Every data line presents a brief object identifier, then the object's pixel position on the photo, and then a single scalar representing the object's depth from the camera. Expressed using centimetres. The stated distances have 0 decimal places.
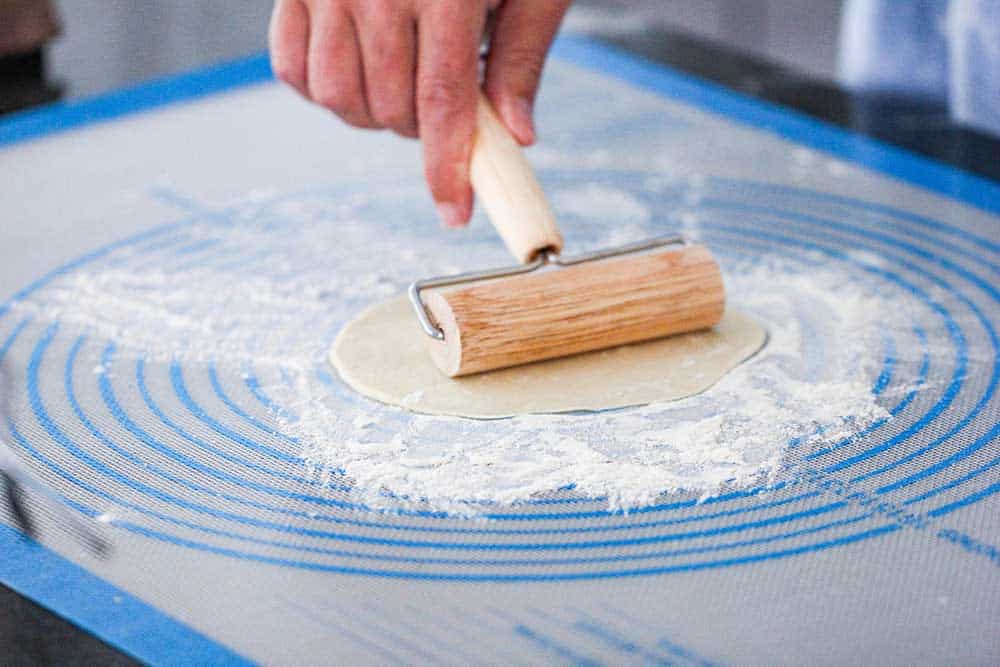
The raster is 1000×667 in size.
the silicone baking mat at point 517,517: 77
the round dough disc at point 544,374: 88
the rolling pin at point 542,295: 89
